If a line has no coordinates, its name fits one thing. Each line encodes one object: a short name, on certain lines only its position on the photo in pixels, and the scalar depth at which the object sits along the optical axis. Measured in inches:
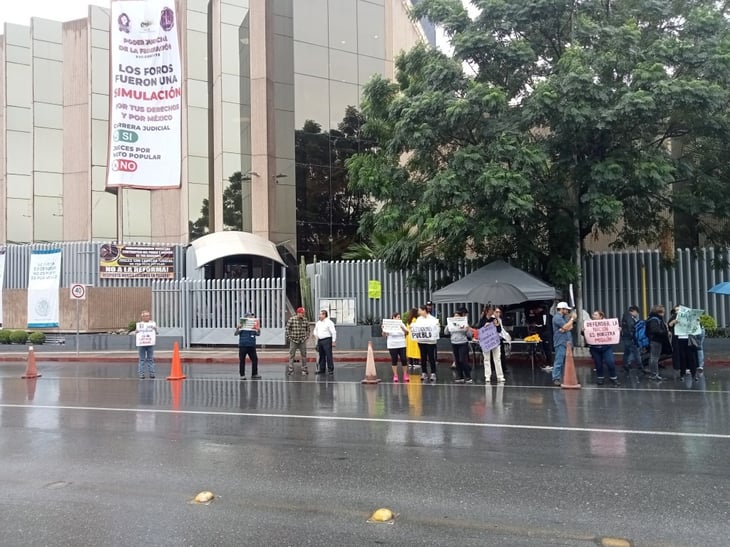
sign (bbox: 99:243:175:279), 945.5
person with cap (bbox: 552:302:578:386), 495.5
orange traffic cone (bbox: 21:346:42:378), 614.0
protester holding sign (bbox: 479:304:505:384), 510.9
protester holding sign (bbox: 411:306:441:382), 536.7
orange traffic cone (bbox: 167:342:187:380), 573.3
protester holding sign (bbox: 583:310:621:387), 486.6
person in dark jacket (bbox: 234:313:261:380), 577.0
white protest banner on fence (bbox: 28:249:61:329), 950.4
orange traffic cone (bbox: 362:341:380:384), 526.9
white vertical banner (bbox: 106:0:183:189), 920.9
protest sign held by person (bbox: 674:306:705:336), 516.4
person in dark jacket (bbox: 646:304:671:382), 524.4
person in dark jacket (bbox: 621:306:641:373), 540.4
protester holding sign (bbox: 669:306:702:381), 517.3
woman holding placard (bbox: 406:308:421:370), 562.6
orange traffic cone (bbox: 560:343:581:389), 472.7
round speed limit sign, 810.2
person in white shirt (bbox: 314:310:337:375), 597.0
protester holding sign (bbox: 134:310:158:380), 588.1
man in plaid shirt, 619.8
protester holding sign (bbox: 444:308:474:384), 519.8
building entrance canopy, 933.2
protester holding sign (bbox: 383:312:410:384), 552.1
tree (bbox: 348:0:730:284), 576.7
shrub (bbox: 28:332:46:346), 916.6
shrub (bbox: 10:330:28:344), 920.3
